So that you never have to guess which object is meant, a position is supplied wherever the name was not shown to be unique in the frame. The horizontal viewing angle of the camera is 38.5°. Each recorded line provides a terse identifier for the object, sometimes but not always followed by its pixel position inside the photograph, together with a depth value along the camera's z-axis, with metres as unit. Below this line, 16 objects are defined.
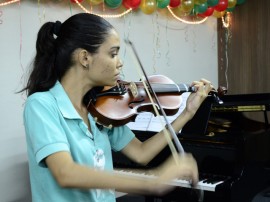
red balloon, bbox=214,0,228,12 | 4.15
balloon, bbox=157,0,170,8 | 3.61
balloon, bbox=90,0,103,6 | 3.18
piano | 2.13
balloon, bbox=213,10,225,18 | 4.53
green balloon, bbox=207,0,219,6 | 4.01
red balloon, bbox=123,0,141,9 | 3.42
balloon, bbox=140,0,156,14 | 3.54
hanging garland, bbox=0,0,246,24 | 3.33
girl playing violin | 1.06
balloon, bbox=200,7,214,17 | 4.21
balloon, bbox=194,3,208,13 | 4.04
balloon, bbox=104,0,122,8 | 3.24
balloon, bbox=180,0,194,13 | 3.95
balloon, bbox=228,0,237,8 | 4.31
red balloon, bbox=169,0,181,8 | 3.79
